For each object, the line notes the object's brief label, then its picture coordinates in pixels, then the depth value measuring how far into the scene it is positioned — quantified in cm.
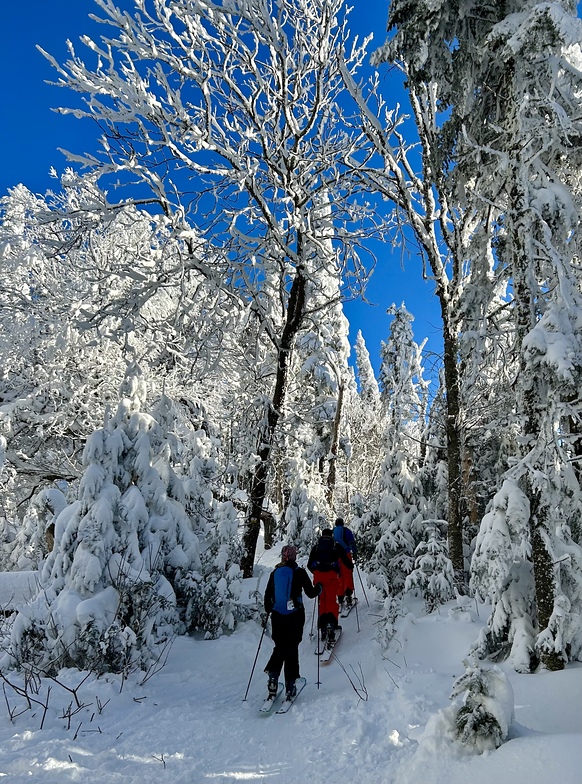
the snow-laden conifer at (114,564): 542
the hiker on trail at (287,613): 530
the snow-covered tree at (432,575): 744
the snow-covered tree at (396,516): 859
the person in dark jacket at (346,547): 886
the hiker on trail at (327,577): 735
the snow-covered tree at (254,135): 753
